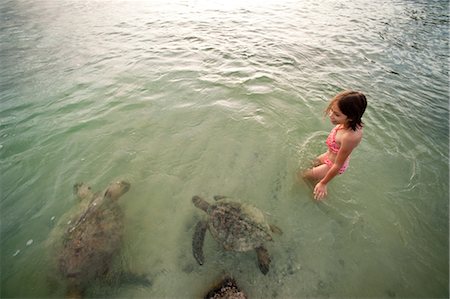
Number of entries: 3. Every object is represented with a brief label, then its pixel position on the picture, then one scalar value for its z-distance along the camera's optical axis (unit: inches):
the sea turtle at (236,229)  127.8
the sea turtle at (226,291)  110.6
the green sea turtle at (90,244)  120.8
